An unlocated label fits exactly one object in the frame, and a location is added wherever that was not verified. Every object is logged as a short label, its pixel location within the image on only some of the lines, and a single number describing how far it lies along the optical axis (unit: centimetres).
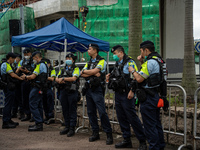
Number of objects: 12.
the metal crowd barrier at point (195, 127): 487
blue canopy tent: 785
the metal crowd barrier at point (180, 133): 498
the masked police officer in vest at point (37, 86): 711
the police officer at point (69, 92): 653
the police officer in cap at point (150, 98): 443
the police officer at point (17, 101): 915
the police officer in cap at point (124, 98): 511
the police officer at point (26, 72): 805
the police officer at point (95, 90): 578
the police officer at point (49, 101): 847
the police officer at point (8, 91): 742
